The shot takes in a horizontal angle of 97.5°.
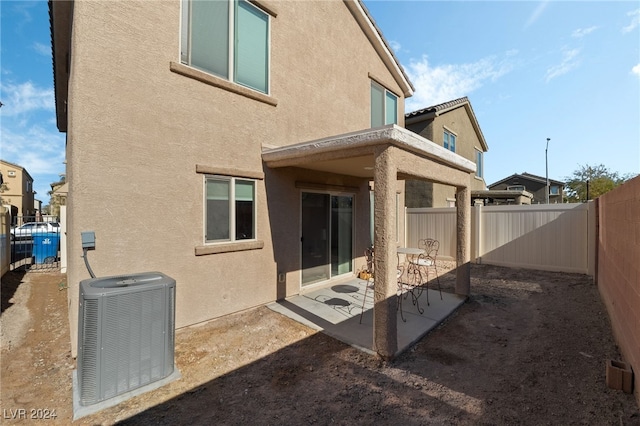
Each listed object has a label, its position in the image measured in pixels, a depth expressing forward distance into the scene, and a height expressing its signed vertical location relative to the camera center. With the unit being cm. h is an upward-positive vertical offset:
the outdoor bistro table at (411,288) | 600 -193
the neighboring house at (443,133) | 1384 +446
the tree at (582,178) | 3233 +461
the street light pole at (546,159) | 2794 +561
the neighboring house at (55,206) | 3279 +111
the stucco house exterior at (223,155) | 395 +103
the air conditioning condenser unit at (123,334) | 299 -135
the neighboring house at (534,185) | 3106 +340
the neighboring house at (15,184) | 3221 +360
